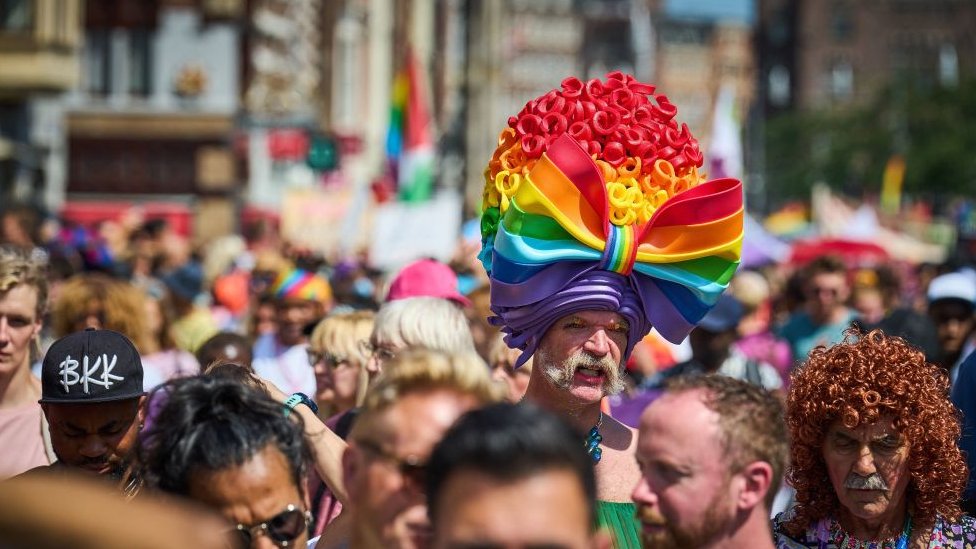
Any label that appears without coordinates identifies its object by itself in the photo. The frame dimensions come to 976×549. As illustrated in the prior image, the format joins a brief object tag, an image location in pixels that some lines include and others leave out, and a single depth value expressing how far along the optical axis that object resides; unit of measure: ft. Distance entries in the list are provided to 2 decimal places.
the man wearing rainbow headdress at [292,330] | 51.67
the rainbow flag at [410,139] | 113.19
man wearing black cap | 29.22
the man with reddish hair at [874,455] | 28.19
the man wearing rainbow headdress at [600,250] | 31.24
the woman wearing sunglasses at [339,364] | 41.01
